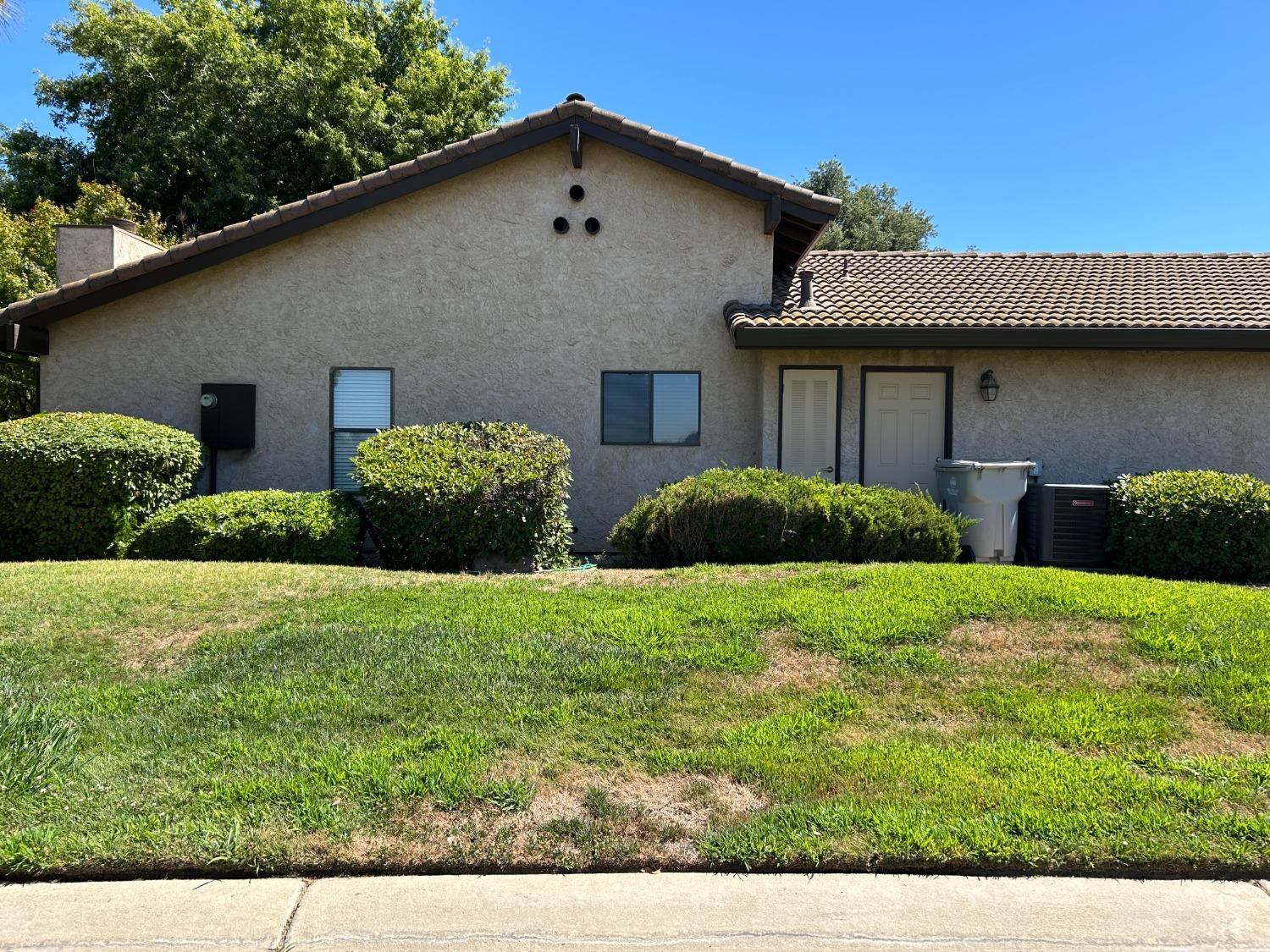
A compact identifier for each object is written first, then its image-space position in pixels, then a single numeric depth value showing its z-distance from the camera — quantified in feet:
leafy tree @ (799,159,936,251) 105.60
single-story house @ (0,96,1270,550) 36.63
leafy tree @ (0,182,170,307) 51.80
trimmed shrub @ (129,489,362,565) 27.66
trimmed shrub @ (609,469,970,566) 26.89
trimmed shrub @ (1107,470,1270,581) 28.78
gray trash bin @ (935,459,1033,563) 32.12
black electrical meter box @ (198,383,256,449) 36.52
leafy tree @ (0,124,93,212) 79.82
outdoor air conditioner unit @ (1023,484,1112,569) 32.04
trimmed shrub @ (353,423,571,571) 27.96
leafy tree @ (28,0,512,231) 77.82
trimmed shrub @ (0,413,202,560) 28.27
